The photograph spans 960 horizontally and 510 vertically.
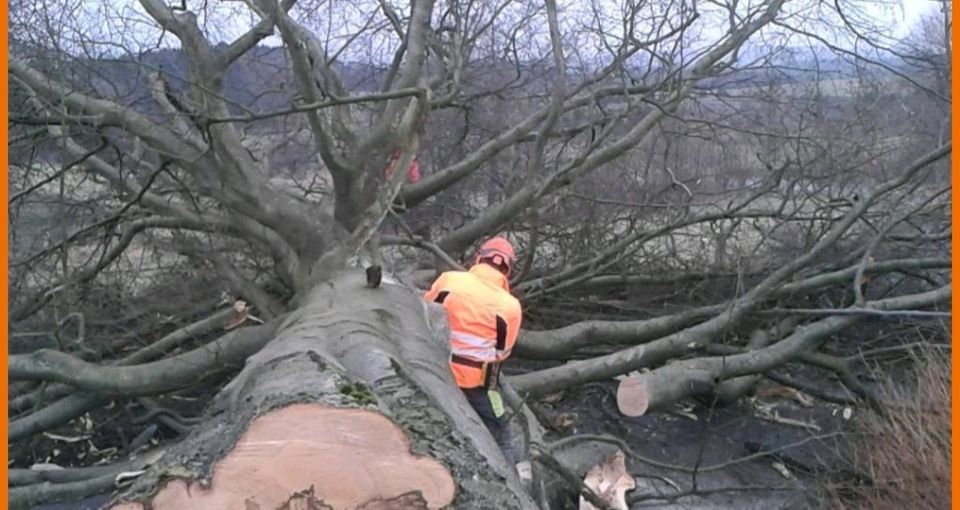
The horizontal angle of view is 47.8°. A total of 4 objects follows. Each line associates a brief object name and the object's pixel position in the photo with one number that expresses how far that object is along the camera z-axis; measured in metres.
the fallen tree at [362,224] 5.20
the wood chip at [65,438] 6.50
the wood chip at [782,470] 6.15
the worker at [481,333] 4.47
